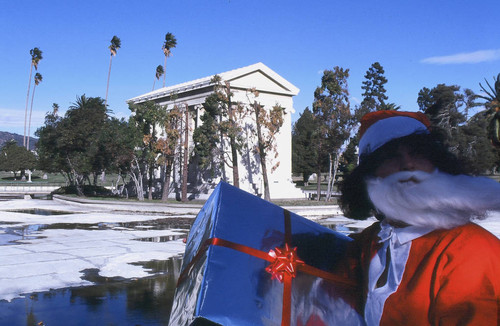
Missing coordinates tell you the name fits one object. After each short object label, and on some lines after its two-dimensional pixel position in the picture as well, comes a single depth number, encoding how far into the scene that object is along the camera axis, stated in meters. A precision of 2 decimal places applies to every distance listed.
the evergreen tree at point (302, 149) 47.91
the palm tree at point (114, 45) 55.53
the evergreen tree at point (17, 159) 63.19
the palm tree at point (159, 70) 64.62
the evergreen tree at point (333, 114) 23.27
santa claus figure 1.24
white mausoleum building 25.19
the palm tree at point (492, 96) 33.83
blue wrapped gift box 1.44
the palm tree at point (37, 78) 73.81
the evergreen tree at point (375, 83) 57.47
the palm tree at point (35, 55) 68.00
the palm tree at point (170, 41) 47.56
